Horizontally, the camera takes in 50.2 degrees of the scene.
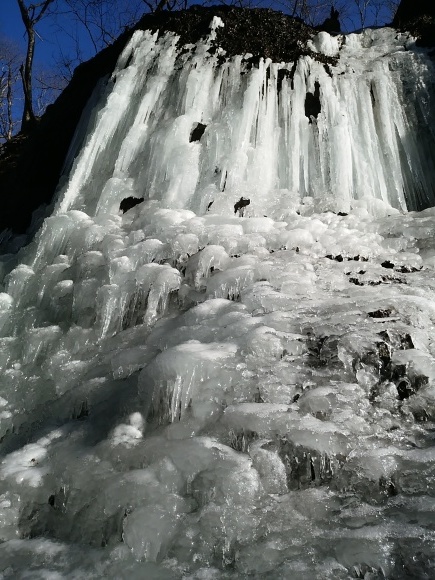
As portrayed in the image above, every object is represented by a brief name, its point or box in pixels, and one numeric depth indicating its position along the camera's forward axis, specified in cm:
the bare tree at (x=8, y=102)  1501
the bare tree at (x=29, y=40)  1109
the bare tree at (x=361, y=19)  1398
